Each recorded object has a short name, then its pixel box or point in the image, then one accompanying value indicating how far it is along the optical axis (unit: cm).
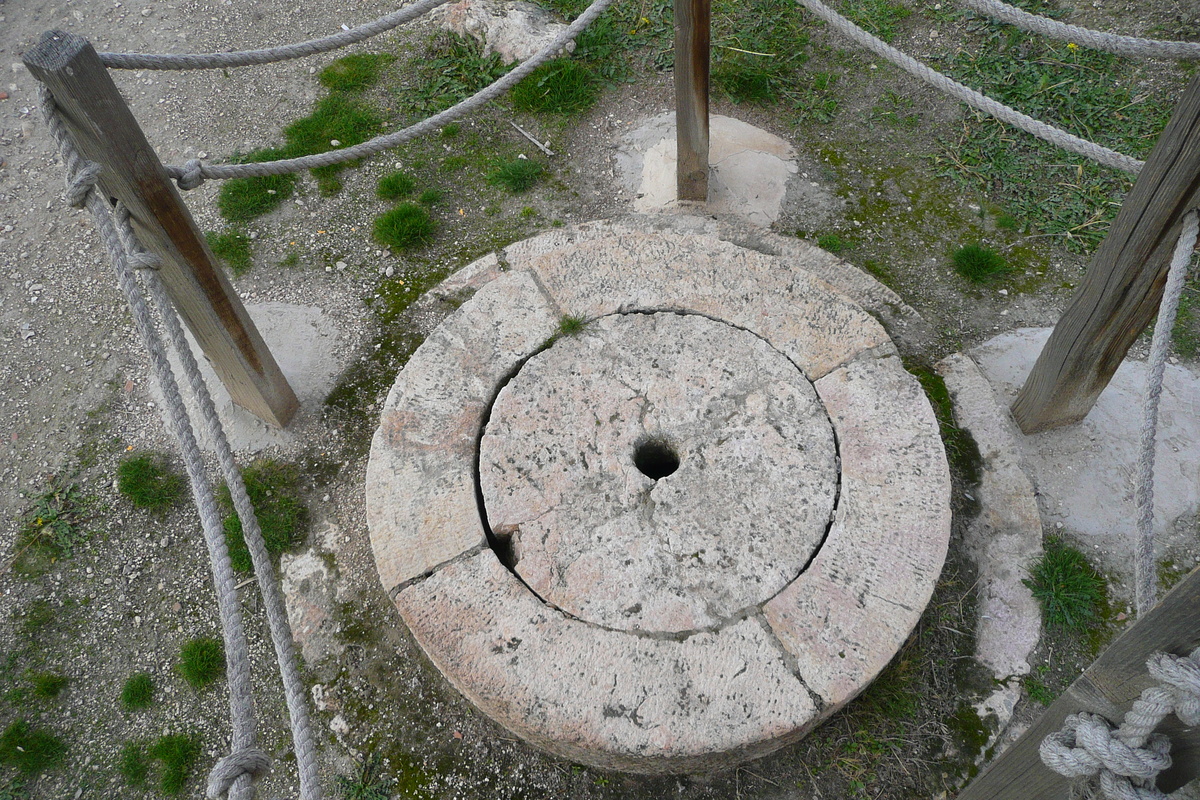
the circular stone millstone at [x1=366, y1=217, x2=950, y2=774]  237
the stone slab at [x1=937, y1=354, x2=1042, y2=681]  296
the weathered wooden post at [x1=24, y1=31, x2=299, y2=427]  224
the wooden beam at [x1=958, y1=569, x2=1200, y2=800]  124
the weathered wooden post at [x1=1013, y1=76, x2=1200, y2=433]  232
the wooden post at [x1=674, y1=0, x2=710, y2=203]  348
